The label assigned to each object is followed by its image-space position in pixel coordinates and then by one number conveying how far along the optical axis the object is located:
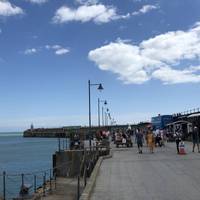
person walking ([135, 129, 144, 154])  17.15
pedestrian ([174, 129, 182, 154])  16.05
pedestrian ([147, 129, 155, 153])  17.04
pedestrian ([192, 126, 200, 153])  16.24
